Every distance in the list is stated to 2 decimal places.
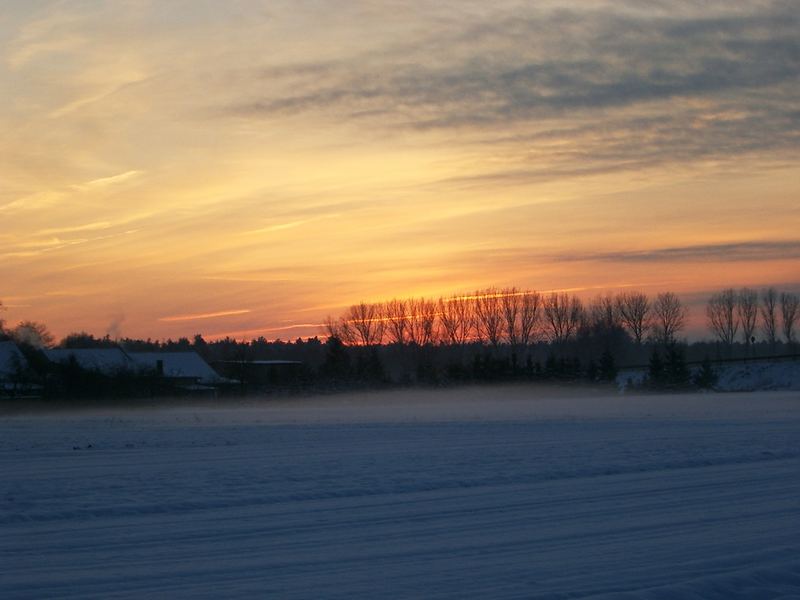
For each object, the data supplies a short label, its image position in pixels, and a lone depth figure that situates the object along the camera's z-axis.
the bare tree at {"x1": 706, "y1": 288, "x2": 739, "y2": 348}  140.12
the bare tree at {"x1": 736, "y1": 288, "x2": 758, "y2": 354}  138.88
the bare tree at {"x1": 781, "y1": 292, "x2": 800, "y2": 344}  142.25
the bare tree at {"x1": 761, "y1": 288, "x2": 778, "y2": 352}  142.25
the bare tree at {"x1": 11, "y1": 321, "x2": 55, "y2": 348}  115.69
